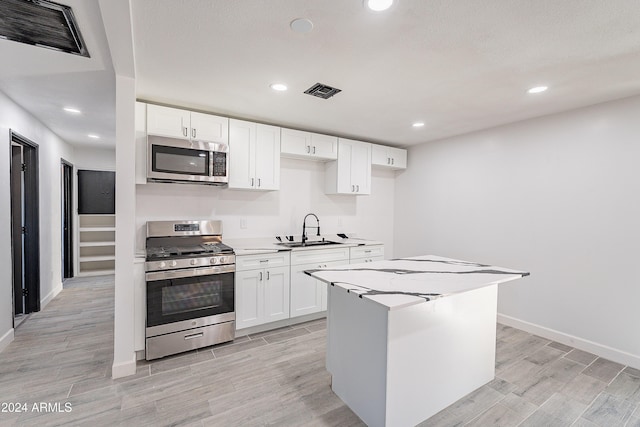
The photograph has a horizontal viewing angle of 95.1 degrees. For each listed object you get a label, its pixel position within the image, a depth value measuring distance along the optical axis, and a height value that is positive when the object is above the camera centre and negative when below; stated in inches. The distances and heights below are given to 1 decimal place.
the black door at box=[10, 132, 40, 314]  128.6 -11.9
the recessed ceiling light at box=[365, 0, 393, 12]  57.3 +40.1
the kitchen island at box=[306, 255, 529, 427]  68.1 -34.1
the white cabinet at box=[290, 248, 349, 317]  133.3 -36.0
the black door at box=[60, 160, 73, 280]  202.1 -15.9
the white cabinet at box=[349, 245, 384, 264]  150.9 -25.1
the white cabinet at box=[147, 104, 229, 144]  112.0 +31.5
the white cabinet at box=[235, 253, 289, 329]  119.7 -36.2
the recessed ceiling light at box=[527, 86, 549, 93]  97.2 +40.5
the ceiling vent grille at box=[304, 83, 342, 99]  99.2 +40.2
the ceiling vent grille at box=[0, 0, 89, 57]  60.9 +40.4
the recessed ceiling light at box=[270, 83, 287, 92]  98.2 +40.2
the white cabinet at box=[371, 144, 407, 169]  173.9 +30.5
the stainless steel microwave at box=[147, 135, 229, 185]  110.1 +16.5
